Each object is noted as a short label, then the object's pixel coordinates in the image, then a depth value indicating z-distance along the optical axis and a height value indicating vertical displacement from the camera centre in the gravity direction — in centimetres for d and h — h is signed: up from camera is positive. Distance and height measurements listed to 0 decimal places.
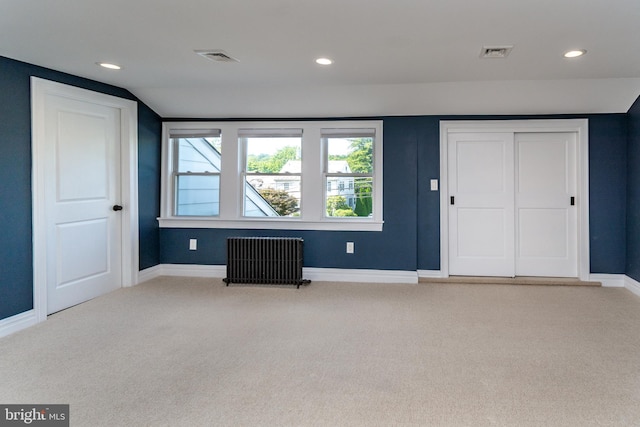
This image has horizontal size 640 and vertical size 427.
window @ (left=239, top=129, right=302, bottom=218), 524 +43
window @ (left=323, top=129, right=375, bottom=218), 514 +41
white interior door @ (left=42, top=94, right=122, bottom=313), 379 +9
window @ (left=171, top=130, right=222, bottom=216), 539 +42
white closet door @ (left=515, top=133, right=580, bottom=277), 496 +2
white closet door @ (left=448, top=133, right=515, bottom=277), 502 +2
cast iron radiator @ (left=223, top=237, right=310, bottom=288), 488 -60
